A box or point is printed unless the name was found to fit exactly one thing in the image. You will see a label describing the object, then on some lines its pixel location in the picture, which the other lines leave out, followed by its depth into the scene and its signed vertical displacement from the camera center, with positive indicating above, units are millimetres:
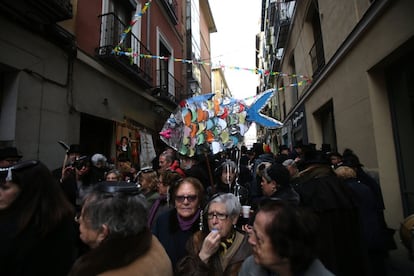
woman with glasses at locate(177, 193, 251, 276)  1895 -666
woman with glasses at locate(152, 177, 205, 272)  2297 -557
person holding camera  3945 -298
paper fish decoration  3484 +452
